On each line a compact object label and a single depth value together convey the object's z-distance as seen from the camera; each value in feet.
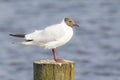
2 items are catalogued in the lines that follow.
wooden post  50.44
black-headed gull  53.26
